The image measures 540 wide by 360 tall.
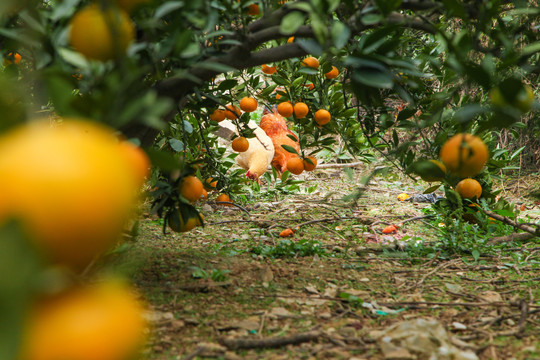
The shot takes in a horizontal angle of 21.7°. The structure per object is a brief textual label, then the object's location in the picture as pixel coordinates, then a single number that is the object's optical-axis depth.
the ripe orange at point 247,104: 4.69
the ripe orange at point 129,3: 2.78
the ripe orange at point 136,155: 2.45
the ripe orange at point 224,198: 5.23
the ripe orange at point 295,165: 4.75
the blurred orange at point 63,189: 1.46
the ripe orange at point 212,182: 5.11
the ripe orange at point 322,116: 4.60
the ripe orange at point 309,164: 4.79
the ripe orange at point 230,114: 4.62
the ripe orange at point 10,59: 4.15
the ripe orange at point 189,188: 4.14
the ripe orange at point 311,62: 4.48
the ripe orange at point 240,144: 4.69
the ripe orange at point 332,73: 4.58
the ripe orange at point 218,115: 4.61
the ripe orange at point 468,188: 4.61
